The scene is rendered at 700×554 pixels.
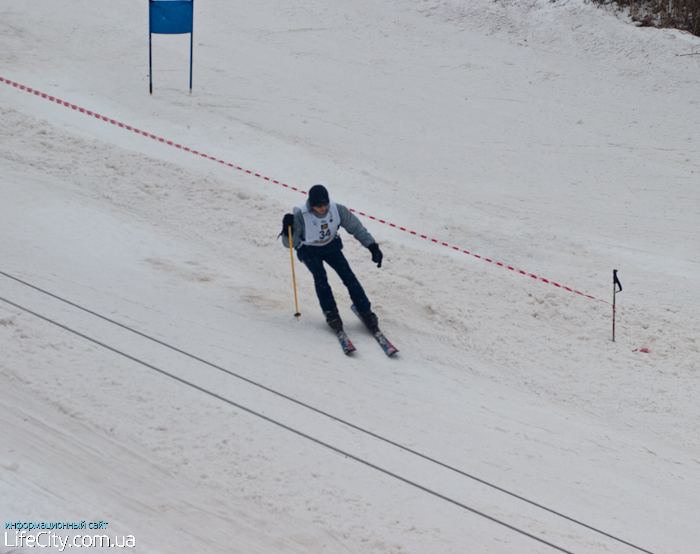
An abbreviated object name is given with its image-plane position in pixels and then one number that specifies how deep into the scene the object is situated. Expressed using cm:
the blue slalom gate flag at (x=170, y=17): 2728
